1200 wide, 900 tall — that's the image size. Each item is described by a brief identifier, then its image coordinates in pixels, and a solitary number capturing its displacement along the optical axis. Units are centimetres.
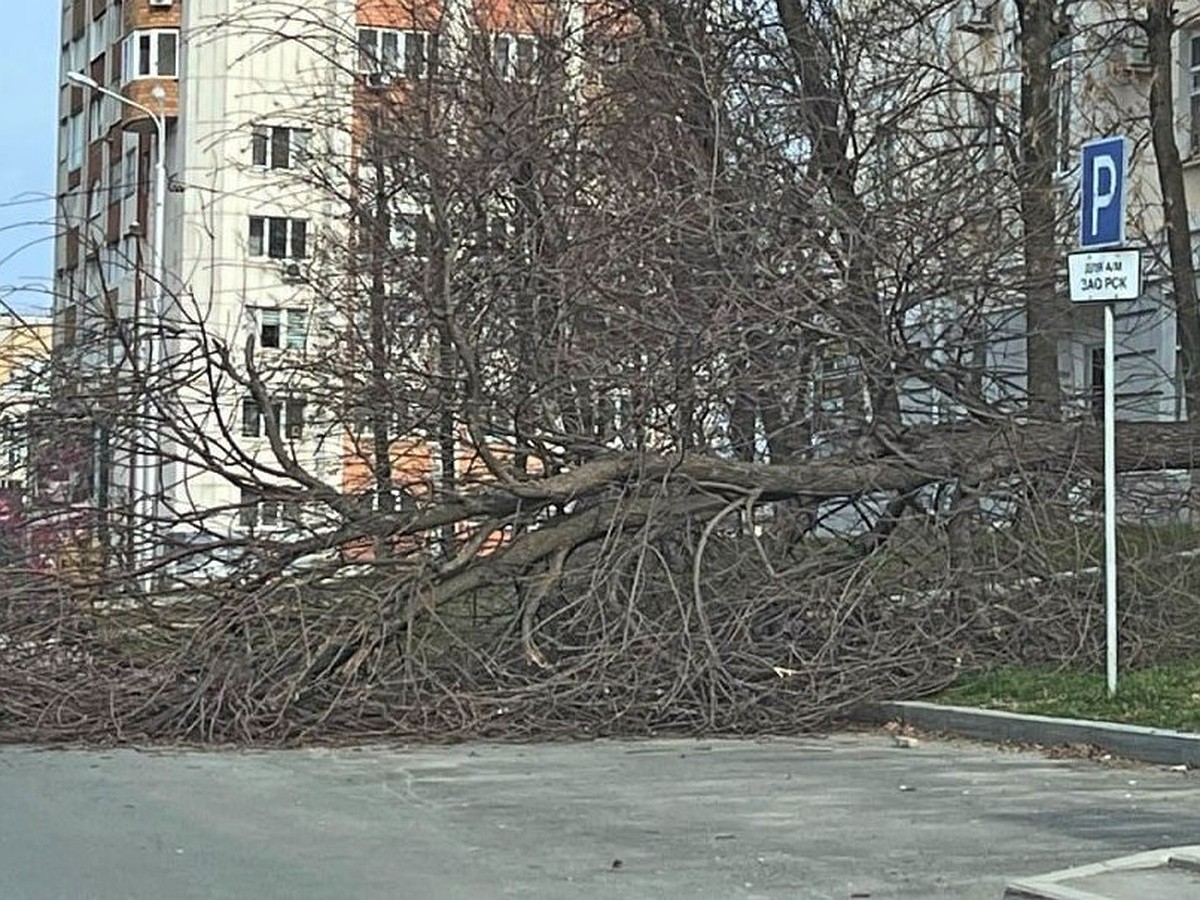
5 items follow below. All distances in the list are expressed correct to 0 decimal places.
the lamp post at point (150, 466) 1548
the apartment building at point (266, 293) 1566
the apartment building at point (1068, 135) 1841
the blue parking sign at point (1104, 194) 1300
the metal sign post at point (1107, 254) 1296
